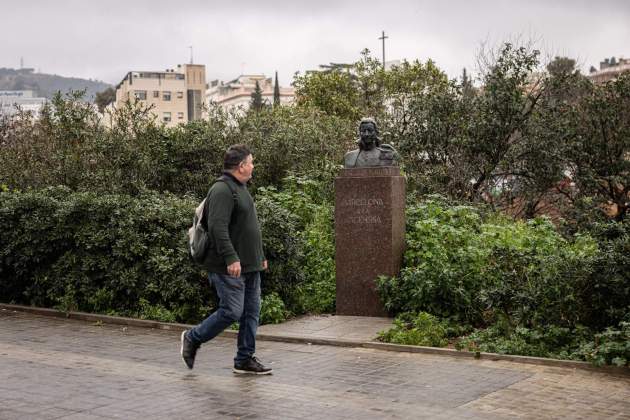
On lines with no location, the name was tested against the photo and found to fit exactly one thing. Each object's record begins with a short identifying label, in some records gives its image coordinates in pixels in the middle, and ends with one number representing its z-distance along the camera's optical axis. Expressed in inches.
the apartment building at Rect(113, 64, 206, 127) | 6368.1
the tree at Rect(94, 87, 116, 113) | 4749.0
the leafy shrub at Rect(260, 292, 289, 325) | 430.6
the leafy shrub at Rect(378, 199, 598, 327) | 369.7
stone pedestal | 444.8
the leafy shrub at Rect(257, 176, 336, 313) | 470.0
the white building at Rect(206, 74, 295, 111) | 5762.8
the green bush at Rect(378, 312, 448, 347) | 375.9
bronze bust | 451.5
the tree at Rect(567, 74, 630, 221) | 872.3
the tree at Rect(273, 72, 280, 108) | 4296.3
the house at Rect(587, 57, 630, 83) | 4456.2
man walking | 313.3
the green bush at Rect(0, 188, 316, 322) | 446.3
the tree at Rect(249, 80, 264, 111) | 4308.6
